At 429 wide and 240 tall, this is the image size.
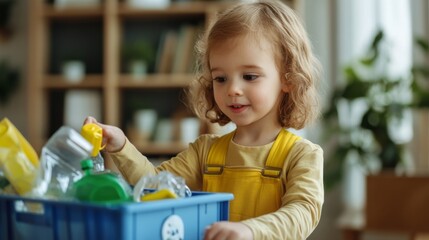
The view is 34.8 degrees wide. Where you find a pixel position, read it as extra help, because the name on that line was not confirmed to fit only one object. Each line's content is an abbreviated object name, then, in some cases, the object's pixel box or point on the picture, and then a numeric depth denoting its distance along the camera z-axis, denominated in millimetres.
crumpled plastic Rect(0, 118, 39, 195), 1105
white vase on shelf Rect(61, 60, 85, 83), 4703
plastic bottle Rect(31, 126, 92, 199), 1082
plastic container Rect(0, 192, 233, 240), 958
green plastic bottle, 998
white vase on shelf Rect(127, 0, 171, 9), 4531
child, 1296
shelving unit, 4559
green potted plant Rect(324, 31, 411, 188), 4109
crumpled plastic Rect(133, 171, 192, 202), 1076
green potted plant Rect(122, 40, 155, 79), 4613
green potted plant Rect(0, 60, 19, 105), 4910
